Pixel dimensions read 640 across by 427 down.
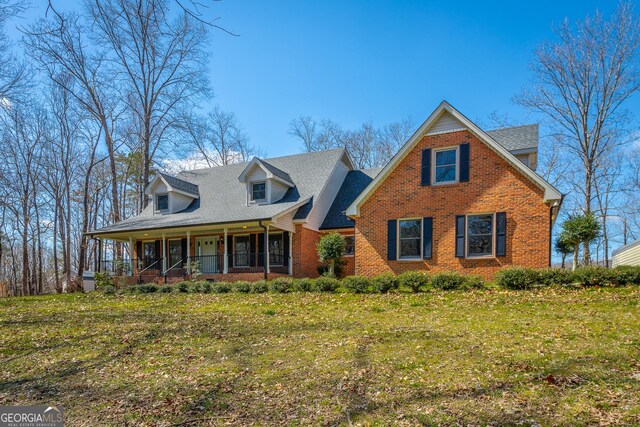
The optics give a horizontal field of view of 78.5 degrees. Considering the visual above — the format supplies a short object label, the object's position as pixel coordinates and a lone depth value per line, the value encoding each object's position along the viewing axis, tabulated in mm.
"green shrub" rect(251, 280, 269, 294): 14502
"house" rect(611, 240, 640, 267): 21828
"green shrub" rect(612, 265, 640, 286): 10539
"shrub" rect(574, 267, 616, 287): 10727
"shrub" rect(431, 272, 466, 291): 11719
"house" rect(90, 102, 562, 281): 13359
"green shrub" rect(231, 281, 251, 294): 14828
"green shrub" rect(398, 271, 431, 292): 12055
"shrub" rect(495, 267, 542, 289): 11180
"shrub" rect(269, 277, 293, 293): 14023
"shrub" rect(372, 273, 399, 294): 12359
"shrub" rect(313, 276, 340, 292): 13320
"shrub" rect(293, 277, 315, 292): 13671
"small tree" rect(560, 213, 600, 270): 12625
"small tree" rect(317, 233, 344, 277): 16141
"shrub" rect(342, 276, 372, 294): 12648
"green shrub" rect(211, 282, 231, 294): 15273
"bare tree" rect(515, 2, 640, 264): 21344
